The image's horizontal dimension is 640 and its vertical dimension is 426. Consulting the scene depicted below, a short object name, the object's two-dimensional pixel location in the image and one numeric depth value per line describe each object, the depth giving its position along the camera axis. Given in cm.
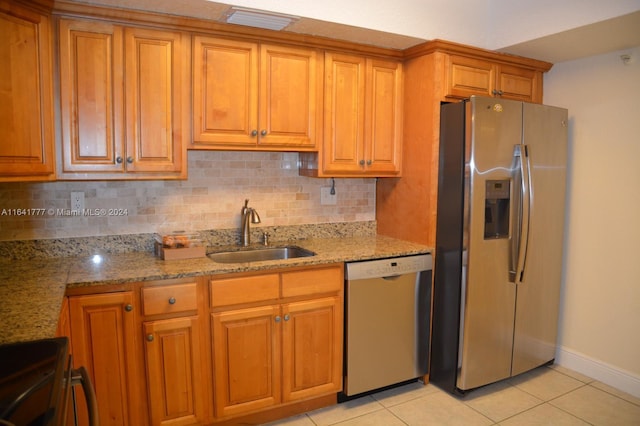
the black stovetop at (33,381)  96
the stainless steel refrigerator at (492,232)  261
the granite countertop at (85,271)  150
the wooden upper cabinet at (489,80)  277
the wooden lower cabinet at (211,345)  203
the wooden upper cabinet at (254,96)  240
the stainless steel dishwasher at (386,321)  259
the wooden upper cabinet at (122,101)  214
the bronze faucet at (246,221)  280
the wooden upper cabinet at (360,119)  275
